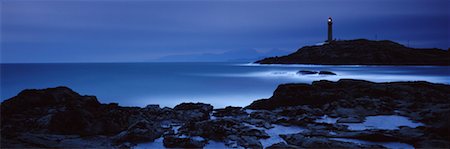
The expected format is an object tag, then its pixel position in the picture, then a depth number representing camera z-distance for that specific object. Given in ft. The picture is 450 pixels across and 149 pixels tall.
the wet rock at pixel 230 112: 43.29
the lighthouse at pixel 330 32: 392.84
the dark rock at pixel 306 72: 180.65
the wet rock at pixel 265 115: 37.55
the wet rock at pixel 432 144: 24.00
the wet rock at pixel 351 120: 34.40
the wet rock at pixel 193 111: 38.86
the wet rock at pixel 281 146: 25.03
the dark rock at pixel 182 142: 26.94
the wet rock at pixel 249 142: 26.53
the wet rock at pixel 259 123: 34.28
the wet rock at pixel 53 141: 24.17
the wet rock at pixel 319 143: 24.84
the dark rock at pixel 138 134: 28.14
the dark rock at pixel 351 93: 45.03
